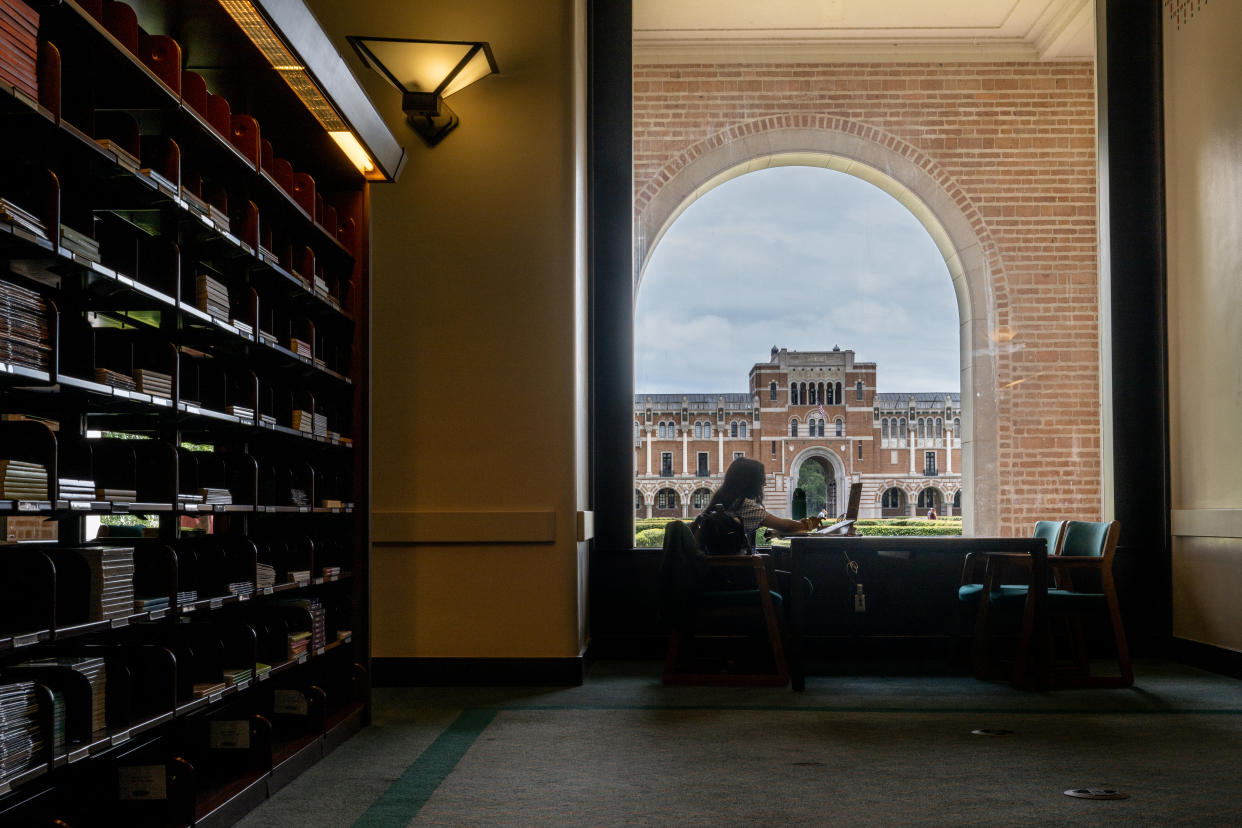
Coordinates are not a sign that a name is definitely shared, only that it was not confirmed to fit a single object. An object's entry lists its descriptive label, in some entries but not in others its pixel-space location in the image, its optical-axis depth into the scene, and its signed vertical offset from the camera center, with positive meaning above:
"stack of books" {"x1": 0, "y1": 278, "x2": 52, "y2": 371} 1.97 +0.26
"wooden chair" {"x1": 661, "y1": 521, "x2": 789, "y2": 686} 5.01 -0.68
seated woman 5.45 -0.17
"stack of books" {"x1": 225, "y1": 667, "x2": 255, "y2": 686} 2.97 -0.63
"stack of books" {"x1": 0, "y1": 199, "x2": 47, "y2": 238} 1.92 +0.46
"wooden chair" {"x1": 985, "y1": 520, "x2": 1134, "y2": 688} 4.98 -0.70
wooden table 4.91 -0.59
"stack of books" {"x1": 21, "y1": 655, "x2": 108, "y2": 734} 2.24 -0.48
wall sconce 4.93 +1.92
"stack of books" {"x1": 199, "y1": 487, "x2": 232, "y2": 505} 2.88 -0.10
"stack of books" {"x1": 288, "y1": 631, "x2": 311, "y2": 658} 3.51 -0.64
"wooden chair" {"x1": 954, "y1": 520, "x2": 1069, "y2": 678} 5.27 -0.69
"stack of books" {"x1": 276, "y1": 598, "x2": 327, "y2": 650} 3.68 -0.57
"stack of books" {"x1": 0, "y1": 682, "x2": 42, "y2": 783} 1.95 -0.53
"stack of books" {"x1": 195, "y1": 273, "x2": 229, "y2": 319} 2.83 +0.46
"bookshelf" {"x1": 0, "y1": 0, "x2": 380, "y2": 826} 2.09 +0.12
